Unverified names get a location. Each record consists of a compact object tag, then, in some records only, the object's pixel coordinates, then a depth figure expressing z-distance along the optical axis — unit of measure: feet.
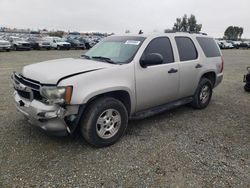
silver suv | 10.32
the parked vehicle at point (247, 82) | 24.48
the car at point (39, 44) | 93.52
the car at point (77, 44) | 104.32
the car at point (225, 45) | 142.41
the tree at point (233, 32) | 308.19
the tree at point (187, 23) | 219.61
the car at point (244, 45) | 156.70
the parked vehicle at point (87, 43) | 107.04
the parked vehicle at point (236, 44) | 154.40
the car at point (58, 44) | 98.17
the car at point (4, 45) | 75.25
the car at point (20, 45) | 84.46
